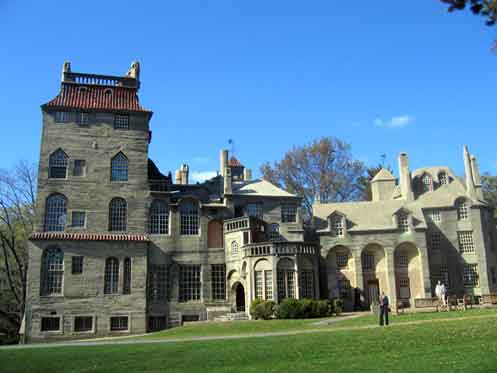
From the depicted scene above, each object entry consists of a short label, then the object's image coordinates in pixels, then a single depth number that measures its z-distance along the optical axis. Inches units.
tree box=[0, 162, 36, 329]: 2020.2
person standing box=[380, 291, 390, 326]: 1006.2
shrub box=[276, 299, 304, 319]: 1422.2
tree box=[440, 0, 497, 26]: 417.1
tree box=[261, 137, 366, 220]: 2444.6
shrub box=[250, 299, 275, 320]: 1450.5
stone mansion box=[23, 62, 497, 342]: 1593.3
